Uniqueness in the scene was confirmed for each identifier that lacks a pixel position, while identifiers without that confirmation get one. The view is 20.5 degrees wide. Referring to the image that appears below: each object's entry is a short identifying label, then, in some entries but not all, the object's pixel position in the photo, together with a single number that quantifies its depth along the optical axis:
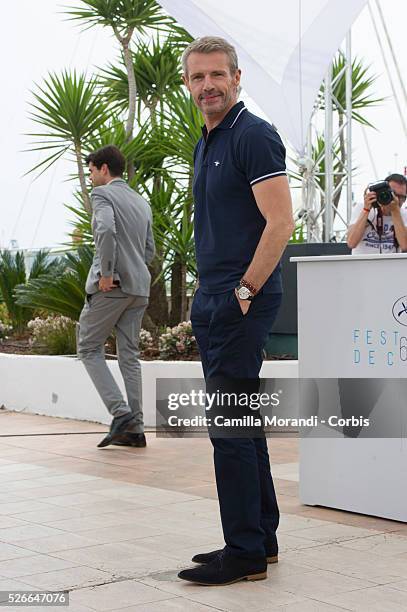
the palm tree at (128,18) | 12.05
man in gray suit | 7.26
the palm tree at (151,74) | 12.66
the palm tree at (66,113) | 12.22
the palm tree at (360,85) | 15.32
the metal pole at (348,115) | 10.14
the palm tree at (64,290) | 9.55
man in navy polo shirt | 3.93
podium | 5.01
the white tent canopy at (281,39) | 9.15
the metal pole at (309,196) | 9.85
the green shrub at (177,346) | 8.86
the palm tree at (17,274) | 11.70
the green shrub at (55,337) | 9.66
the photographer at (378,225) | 7.38
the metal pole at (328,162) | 9.92
